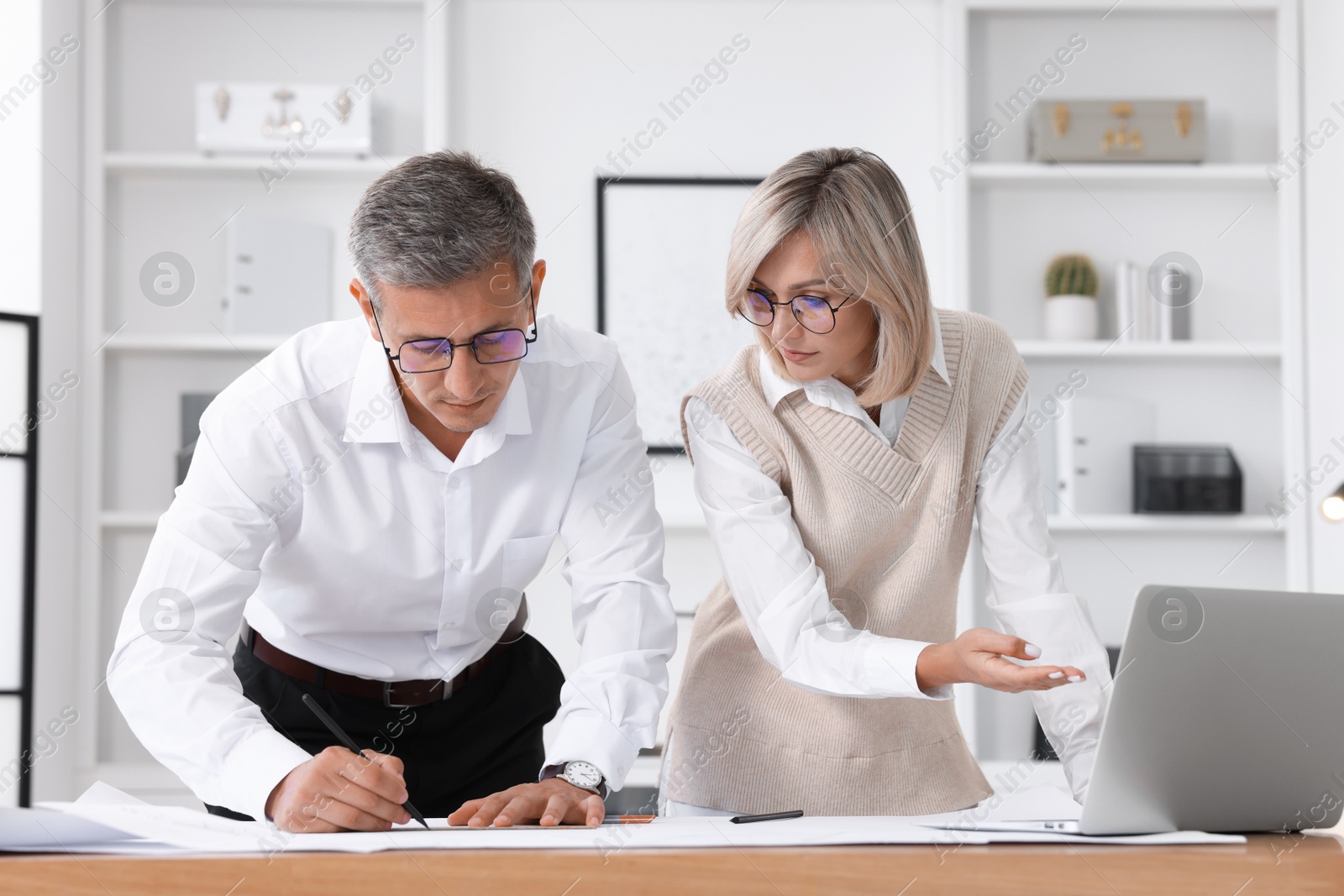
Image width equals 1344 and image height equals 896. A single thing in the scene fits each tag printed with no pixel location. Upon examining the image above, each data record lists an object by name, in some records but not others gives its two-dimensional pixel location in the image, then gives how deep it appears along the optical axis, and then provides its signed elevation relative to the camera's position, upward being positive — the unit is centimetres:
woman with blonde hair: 137 -6
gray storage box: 316 +93
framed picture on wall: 322 +51
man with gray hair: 121 -12
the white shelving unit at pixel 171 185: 312 +79
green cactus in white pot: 315 +45
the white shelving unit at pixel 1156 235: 324 +65
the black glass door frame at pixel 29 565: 275 -28
